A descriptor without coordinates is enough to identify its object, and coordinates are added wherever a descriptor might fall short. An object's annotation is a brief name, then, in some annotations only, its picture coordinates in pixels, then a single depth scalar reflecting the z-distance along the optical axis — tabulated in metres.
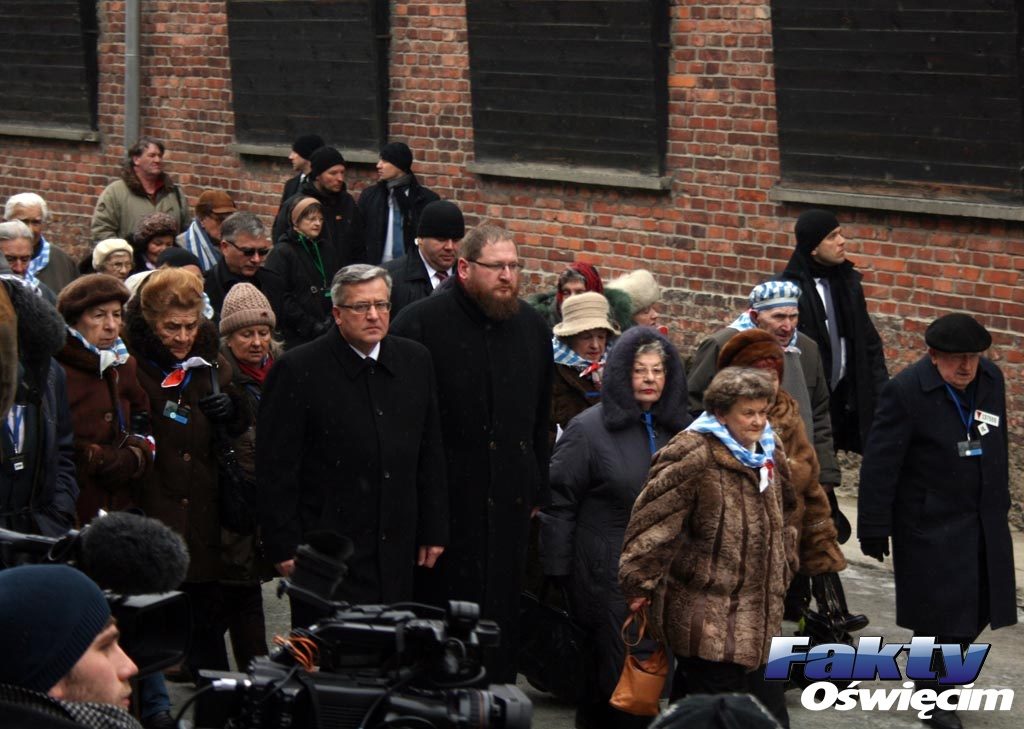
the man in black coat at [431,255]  17.83
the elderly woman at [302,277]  20.73
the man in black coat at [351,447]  12.87
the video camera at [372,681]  7.67
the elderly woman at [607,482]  13.80
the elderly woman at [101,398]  13.41
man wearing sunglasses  19.80
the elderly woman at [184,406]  14.05
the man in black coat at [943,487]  15.23
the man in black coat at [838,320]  18.36
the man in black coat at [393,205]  23.89
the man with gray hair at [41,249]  21.73
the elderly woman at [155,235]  21.00
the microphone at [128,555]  8.47
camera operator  5.97
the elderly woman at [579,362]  15.66
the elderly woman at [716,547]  12.41
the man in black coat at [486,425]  13.94
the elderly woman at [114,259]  19.53
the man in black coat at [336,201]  23.61
